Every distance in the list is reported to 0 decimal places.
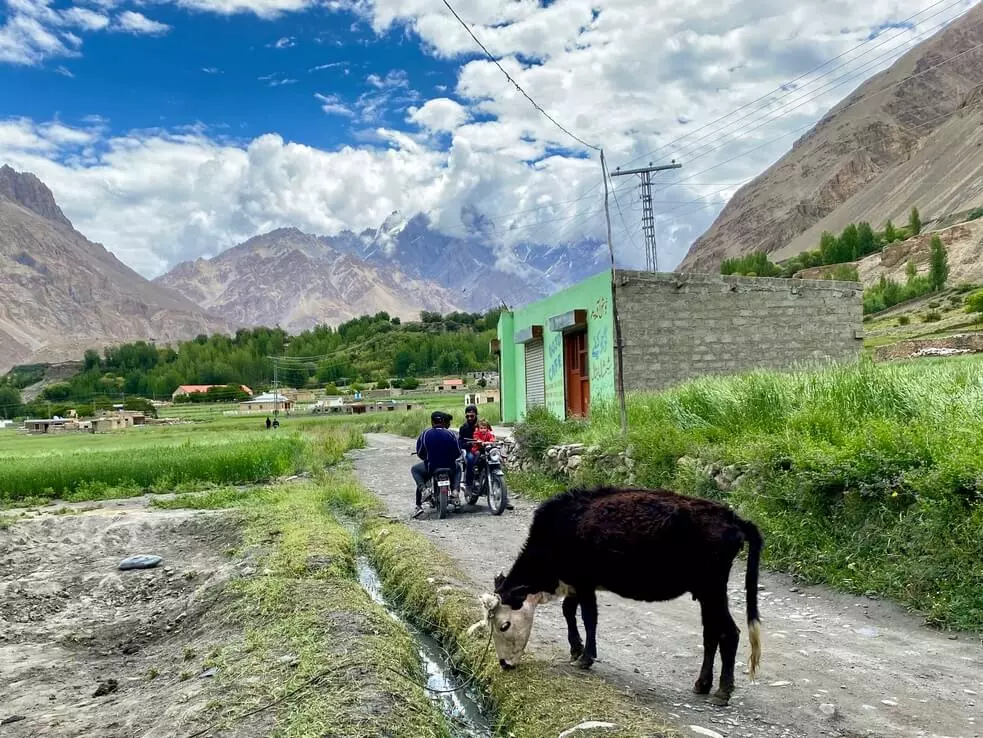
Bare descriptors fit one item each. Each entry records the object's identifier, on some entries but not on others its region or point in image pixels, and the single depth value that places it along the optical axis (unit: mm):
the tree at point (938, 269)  85062
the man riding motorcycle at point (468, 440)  13664
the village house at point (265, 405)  98250
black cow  4887
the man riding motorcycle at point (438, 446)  12953
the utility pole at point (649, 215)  28338
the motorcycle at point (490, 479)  13406
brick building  19047
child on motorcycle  13701
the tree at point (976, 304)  50000
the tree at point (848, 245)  126000
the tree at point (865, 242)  127562
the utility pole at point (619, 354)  13359
